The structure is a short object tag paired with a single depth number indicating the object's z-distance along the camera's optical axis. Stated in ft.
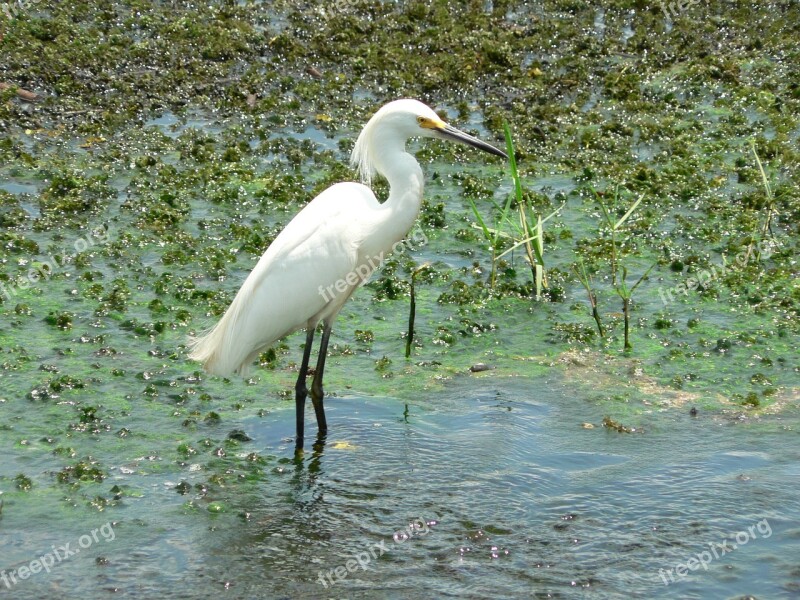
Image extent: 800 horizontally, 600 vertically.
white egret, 42.63
